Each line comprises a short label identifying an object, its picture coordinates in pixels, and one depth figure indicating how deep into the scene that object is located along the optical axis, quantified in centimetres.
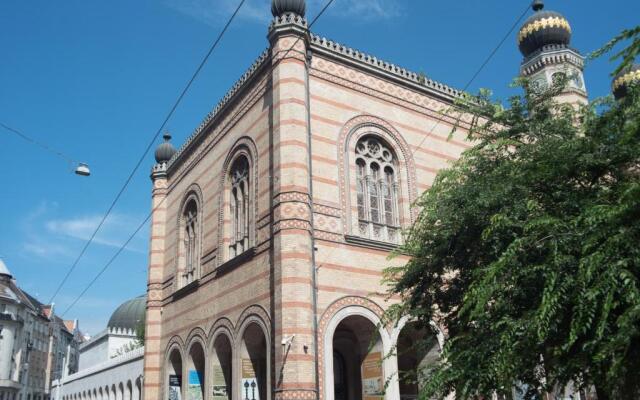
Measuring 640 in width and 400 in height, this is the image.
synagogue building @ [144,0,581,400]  1463
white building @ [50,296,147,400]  2914
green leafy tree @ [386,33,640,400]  641
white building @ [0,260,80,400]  4675
